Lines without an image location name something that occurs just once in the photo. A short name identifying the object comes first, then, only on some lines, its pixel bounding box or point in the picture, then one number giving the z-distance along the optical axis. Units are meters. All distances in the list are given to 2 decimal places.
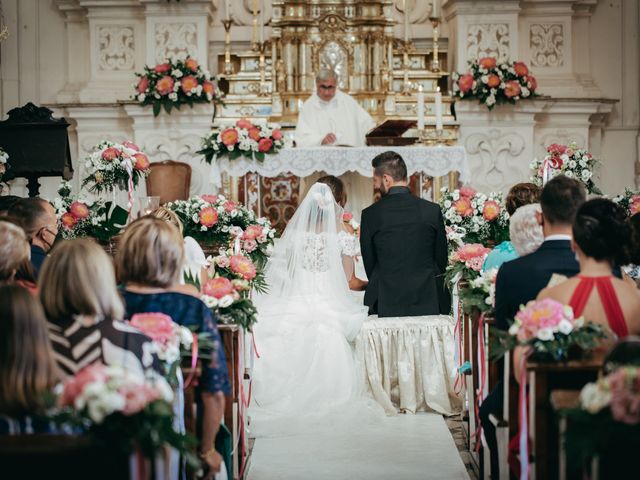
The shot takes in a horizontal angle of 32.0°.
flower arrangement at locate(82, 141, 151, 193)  8.62
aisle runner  5.92
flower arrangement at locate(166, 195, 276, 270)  8.57
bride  7.27
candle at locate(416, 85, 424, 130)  10.99
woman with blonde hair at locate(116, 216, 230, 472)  4.50
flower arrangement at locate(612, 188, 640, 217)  8.52
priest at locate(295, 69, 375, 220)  11.49
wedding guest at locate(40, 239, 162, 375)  3.83
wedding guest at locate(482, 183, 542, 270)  6.48
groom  7.57
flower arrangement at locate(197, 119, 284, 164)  10.55
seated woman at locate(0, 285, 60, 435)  3.45
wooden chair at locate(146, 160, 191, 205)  12.41
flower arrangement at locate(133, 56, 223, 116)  12.38
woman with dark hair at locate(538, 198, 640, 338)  4.33
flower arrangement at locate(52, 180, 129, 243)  8.77
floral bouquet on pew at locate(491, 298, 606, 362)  4.08
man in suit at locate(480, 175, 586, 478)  4.87
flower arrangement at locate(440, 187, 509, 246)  8.69
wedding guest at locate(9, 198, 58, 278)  6.11
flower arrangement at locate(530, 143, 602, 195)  9.89
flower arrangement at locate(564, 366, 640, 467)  3.22
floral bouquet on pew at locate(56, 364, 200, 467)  3.33
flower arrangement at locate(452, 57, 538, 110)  12.52
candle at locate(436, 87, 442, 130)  11.06
